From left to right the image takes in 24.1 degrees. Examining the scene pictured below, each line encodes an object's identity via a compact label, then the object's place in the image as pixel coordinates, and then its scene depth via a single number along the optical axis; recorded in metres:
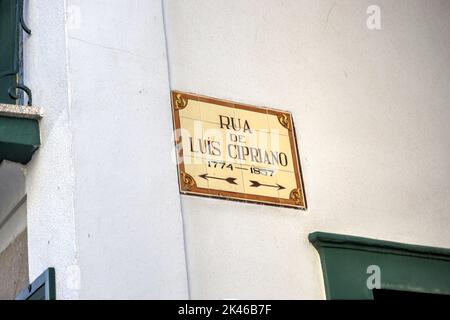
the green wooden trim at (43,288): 4.57
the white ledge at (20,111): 5.00
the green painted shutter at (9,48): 5.48
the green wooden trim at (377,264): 5.22
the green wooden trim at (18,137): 4.99
